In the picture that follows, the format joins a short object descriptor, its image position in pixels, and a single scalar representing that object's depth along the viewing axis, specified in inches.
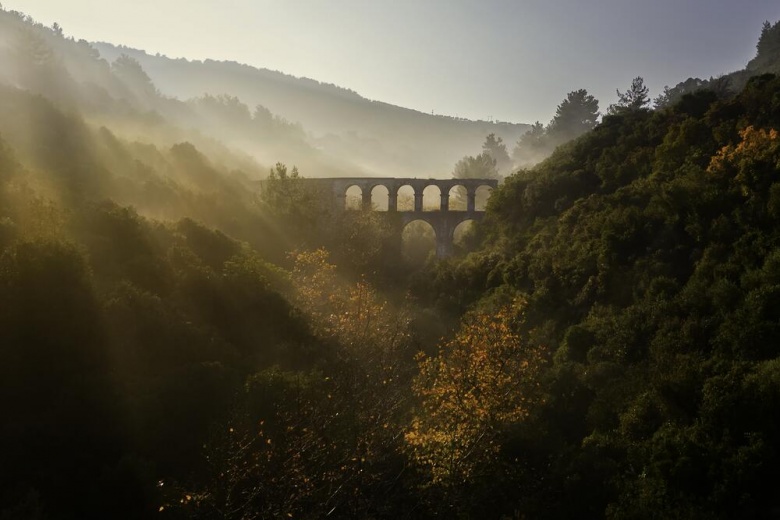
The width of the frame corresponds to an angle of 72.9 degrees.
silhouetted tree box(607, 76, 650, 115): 2965.1
